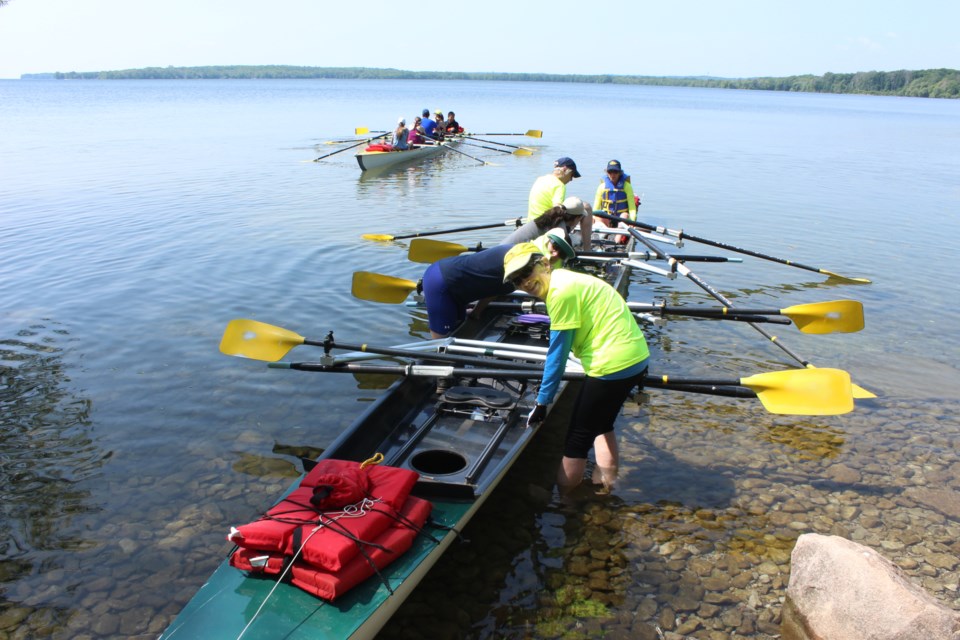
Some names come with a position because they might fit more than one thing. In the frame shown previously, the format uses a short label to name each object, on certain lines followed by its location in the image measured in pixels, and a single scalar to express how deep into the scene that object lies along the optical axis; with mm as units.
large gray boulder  4020
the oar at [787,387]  5996
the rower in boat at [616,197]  13500
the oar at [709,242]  12766
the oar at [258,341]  7598
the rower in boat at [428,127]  28797
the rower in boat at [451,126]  31136
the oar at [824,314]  8567
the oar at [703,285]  7746
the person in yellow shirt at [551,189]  9117
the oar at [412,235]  12747
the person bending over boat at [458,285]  7273
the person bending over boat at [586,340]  4664
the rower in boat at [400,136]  26062
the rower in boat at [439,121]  30484
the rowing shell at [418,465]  4004
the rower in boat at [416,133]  27922
